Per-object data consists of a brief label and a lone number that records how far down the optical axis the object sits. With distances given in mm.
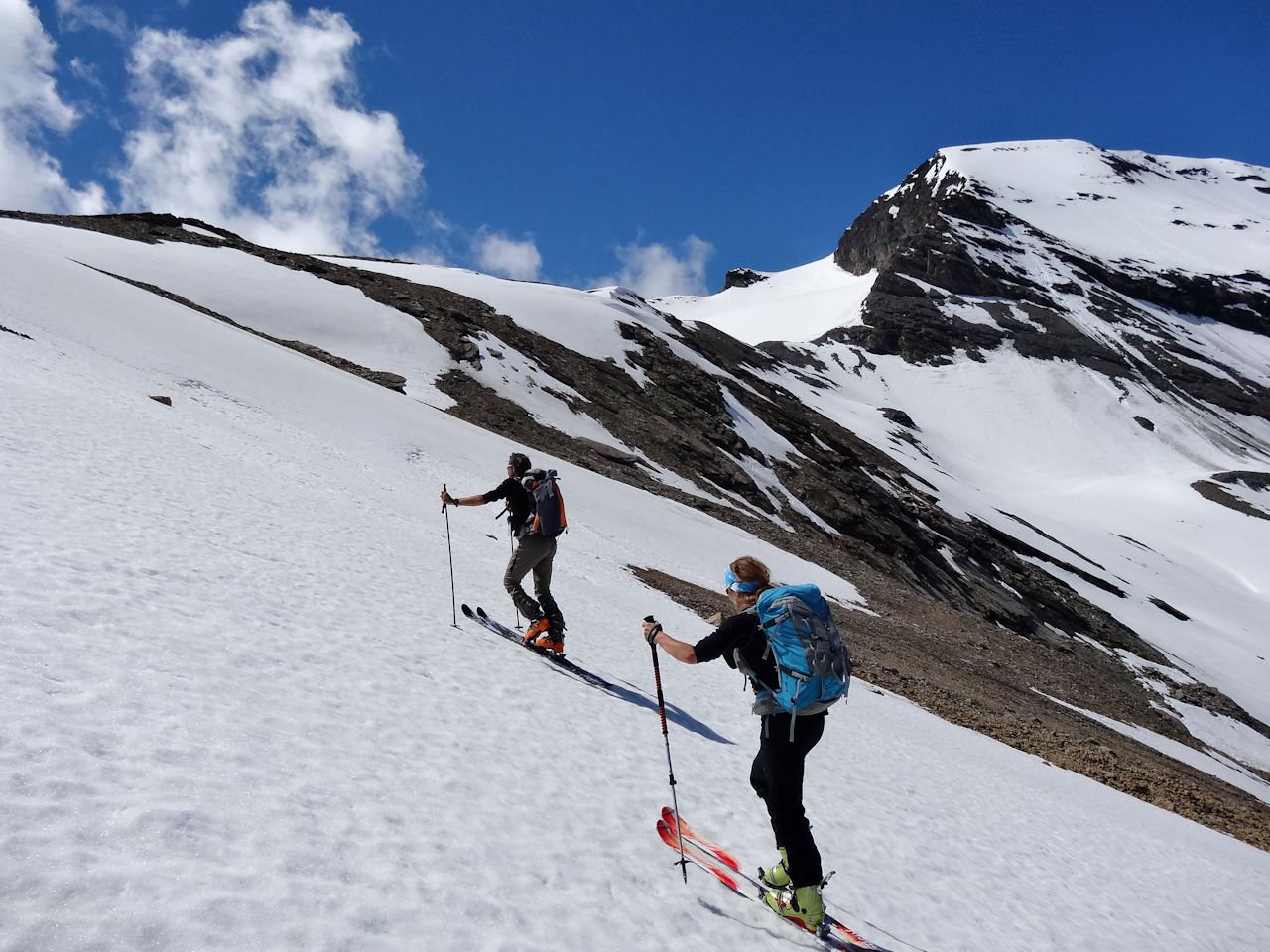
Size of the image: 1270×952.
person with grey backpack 10562
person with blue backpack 5262
